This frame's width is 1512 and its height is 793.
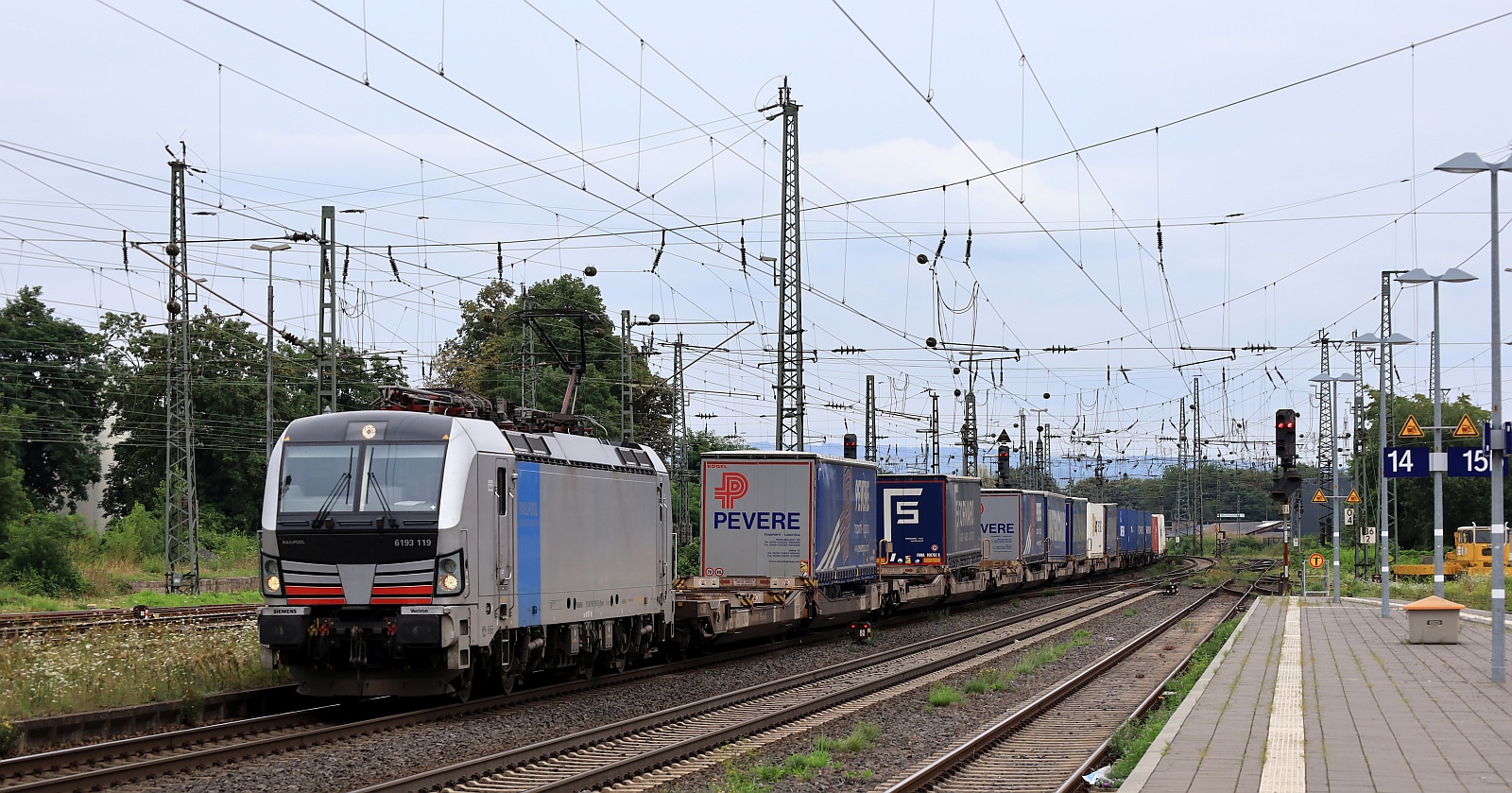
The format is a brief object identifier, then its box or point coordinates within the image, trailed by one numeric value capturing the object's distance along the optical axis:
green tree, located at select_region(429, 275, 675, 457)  62.81
